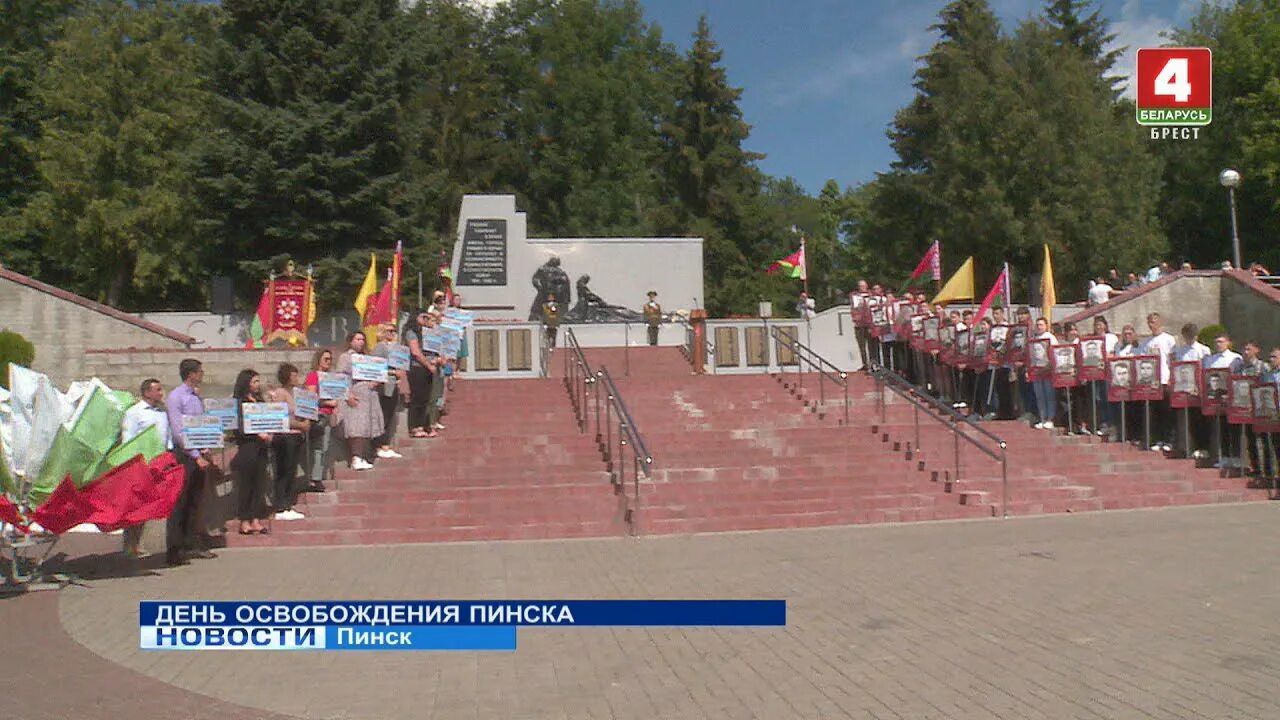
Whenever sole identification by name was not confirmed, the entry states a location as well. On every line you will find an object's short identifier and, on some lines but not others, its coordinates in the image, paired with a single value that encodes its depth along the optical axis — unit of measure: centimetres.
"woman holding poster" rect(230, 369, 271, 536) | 1117
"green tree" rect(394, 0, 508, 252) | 4806
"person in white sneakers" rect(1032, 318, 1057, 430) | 1680
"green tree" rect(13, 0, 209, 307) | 3203
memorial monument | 3014
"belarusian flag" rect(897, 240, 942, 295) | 2289
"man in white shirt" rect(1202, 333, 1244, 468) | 1452
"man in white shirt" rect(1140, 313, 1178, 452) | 1562
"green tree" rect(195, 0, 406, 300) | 2822
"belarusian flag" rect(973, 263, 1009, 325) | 2078
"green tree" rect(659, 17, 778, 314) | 4850
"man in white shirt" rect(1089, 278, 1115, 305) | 2481
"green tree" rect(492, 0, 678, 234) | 5228
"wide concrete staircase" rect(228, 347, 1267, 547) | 1255
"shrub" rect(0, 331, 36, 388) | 2059
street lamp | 2323
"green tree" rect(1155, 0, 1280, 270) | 3738
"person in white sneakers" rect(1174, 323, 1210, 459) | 1519
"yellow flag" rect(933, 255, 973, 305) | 2070
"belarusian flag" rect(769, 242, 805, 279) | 2845
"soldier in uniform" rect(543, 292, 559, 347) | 2498
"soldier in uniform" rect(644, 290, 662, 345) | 2730
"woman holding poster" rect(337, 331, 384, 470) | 1348
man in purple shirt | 1038
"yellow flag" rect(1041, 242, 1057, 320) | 1883
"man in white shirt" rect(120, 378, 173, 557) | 990
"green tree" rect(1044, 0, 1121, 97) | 5078
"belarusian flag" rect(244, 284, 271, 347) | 2334
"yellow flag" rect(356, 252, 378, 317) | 2077
